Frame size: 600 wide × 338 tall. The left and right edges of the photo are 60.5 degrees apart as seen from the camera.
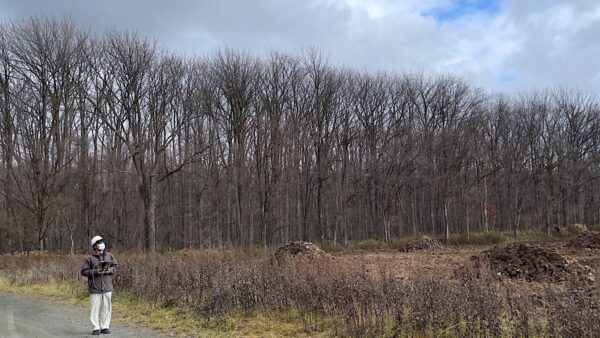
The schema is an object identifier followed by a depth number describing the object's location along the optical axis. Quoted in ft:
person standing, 32.07
